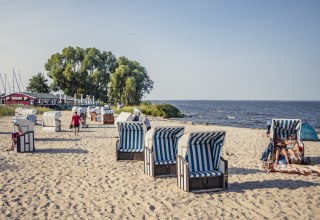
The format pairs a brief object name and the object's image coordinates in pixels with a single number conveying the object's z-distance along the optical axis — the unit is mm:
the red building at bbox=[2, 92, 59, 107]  58812
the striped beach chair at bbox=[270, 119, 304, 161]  10430
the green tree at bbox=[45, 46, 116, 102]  65500
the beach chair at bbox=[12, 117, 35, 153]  11922
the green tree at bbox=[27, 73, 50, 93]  82562
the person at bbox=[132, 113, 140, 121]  15656
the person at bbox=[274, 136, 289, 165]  9859
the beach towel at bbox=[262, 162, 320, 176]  8836
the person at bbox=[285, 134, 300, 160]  10165
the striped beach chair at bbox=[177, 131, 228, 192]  7094
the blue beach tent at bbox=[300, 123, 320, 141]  15281
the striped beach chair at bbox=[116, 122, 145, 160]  10500
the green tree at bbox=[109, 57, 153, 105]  62969
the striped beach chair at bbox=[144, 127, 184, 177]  8461
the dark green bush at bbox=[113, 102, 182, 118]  46031
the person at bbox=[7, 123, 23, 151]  12229
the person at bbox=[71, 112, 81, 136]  17245
